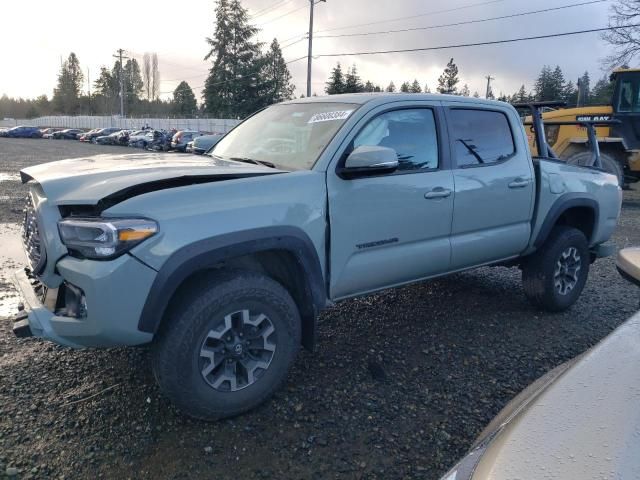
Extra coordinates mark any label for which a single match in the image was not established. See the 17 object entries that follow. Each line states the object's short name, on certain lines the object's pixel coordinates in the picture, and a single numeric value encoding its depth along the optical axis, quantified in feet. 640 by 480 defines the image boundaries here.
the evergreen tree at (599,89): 136.85
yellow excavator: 40.45
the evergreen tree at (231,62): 176.65
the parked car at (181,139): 95.86
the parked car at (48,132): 201.05
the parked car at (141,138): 119.65
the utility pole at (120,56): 236.84
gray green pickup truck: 8.11
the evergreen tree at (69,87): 337.31
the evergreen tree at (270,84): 175.32
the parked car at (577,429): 3.78
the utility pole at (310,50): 106.42
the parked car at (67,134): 190.29
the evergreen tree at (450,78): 265.34
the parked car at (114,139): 144.36
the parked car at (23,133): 202.59
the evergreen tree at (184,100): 274.52
